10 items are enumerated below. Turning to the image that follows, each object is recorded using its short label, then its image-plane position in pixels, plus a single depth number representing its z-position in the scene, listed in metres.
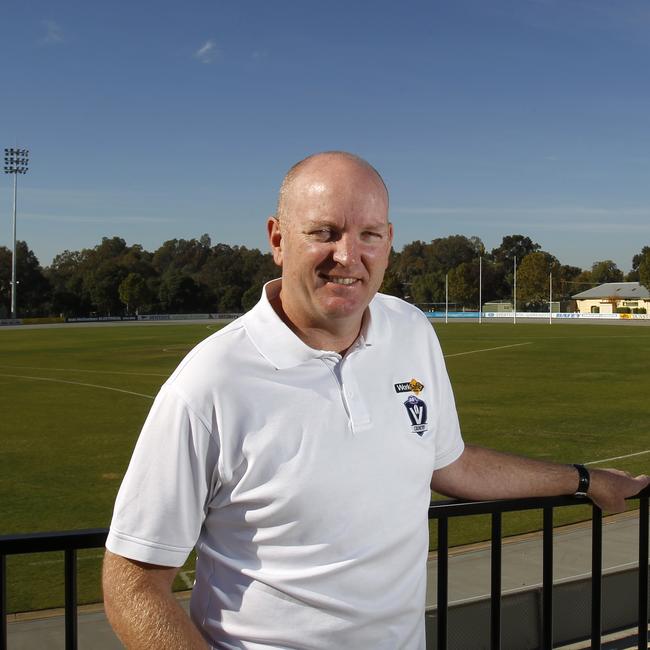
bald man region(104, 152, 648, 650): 1.76
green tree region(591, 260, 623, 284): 151.62
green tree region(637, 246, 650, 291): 99.94
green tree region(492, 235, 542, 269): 151.88
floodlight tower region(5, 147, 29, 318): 89.94
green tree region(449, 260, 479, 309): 115.88
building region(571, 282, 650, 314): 110.19
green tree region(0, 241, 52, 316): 96.06
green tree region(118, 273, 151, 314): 102.12
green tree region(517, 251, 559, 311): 110.56
